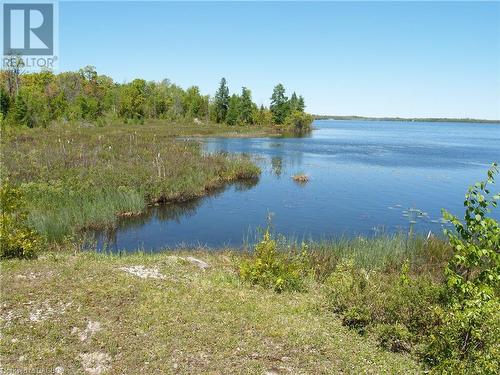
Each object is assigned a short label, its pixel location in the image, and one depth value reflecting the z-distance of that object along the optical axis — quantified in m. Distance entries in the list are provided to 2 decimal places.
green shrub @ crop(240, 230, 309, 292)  11.70
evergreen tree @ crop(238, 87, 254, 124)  108.81
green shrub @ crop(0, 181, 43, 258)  11.82
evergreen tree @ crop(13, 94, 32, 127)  57.63
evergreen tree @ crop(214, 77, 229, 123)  111.94
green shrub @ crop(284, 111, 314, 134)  107.50
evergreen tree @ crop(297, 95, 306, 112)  120.38
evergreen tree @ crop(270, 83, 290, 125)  112.50
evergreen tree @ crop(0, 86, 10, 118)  57.47
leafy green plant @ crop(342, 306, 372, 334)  9.16
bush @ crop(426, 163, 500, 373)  7.05
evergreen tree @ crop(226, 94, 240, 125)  107.31
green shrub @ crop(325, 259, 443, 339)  8.99
